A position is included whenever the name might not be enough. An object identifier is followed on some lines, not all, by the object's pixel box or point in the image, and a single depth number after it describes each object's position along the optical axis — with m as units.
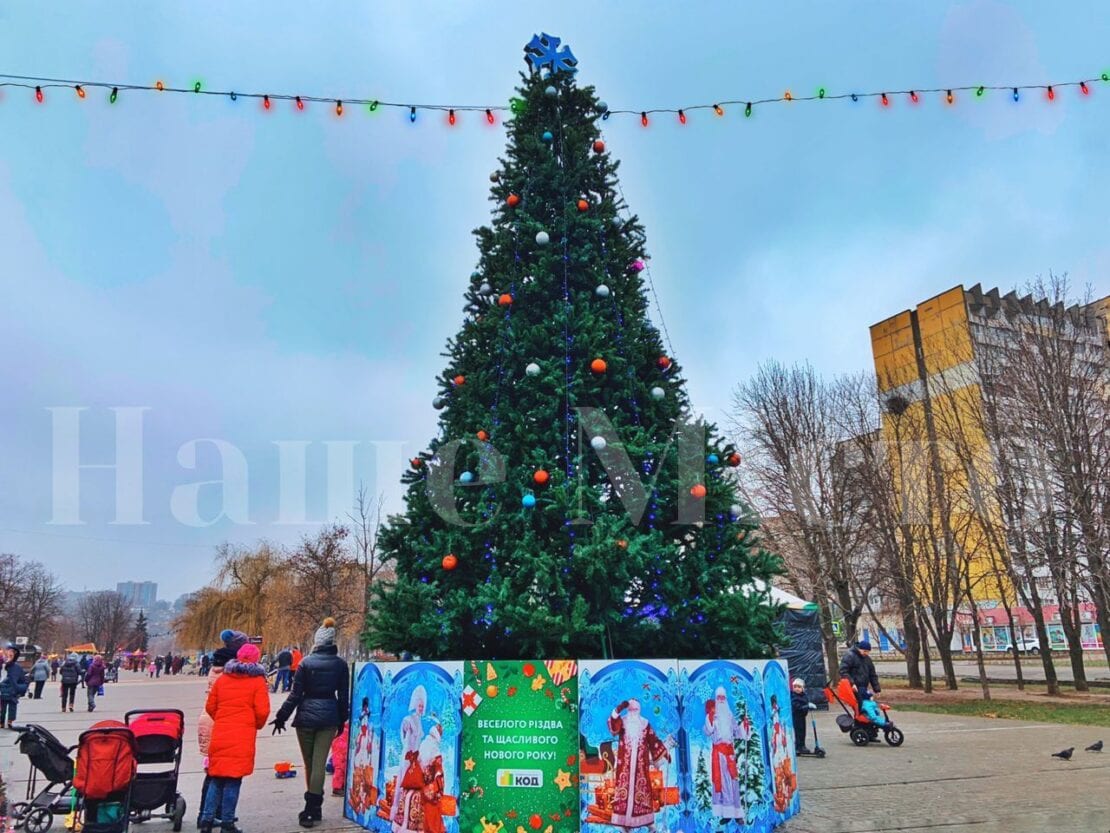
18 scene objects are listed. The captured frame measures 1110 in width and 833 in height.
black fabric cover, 22.23
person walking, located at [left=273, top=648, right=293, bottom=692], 20.47
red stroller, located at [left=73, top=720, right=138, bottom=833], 6.52
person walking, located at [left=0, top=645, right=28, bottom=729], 16.94
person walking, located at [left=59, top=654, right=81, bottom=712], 21.22
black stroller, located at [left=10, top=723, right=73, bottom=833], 7.07
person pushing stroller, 13.46
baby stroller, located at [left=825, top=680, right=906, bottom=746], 13.50
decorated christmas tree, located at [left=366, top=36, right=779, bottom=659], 7.43
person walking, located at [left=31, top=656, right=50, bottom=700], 26.39
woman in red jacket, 6.83
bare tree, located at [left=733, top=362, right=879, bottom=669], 28.91
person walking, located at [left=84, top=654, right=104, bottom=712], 21.97
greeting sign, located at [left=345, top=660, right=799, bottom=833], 6.48
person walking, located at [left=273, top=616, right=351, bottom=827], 7.50
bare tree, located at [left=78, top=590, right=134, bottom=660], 103.56
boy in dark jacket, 12.60
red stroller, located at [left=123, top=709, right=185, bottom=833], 7.13
